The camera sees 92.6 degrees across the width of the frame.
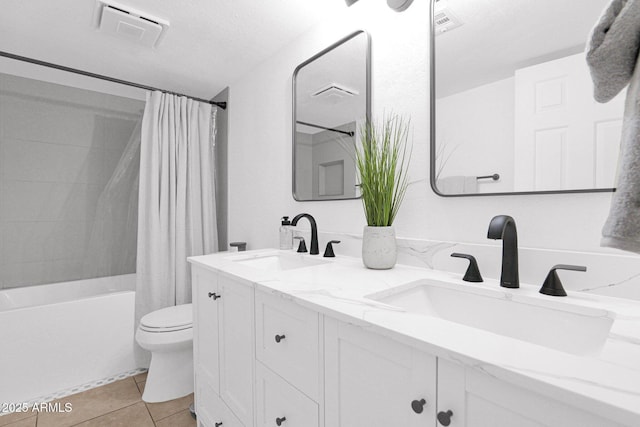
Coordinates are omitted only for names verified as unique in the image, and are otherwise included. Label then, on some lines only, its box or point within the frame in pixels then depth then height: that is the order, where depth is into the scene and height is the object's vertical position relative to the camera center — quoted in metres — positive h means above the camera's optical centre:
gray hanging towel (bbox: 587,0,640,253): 0.36 +0.17
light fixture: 1.21 +0.82
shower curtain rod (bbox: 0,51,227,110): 1.78 +0.90
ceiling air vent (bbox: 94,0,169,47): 1.57 +1.02
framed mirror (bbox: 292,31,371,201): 1.46 +0.49
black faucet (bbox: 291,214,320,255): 1.53 -0.14
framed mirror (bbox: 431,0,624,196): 0.83 +0.33
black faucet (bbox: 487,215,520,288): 0.87 -0.14
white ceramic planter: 1.14 -0.14
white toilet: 1.74 -0.87
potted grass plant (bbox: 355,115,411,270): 1.15 +0.08
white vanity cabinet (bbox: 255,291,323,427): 0.79 -0.44
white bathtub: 1.76 -0.82
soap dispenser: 1.72 -0.15
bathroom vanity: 0.44 -0.28
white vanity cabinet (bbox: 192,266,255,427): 1.08 -0.56
